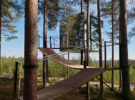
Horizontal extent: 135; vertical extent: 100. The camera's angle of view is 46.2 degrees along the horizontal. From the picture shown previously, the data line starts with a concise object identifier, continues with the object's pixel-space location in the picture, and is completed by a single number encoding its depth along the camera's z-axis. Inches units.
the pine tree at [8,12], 394.6
